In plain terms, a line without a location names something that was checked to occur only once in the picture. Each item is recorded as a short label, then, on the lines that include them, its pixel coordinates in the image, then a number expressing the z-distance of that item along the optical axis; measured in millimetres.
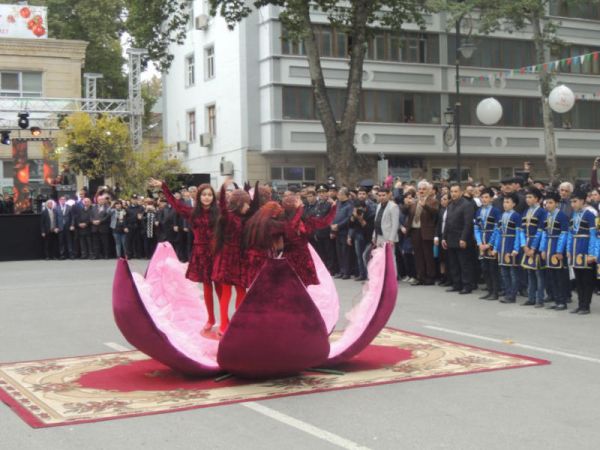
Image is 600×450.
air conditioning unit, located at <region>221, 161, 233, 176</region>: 38156
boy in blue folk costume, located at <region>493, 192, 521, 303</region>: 13992
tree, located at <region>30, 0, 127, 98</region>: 49938
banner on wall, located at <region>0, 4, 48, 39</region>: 40938
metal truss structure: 32938
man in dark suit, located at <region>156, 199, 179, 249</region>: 23922
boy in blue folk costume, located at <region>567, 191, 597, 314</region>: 12711
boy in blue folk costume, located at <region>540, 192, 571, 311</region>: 13094
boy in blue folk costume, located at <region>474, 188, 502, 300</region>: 14727
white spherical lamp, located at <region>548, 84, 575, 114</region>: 20953
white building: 37750
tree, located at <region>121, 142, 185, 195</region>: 34219
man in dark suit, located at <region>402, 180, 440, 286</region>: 16875
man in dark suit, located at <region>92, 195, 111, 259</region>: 26094
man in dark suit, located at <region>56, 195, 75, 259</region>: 26391
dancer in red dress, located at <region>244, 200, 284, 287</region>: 8680
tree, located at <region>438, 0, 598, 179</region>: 33688
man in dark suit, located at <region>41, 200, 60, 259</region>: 26188
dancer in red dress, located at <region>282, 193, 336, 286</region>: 9044
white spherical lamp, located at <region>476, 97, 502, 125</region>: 24578
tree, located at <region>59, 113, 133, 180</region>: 33156
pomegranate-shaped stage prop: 7613
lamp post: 28750
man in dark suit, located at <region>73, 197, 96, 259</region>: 26234
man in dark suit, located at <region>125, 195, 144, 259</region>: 25609
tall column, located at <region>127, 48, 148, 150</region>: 32781
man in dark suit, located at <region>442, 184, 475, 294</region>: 15453
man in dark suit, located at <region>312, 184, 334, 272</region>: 18938
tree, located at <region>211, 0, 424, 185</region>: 28125
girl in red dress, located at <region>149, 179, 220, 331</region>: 10391
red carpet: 7219
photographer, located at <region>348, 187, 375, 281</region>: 18234
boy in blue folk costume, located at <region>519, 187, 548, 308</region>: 13445
